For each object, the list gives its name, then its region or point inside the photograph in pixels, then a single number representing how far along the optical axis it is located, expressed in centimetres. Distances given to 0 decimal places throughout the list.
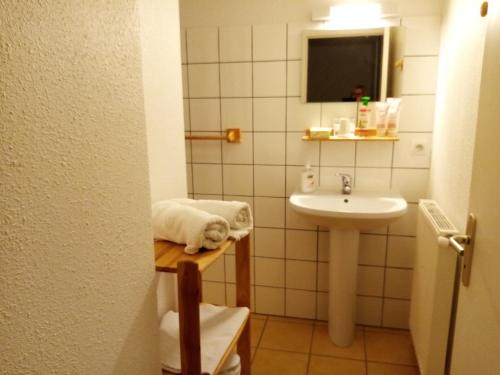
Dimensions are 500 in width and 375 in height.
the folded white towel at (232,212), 115
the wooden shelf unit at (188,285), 93
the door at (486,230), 80
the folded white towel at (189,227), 101
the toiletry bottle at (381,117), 197
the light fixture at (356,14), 192
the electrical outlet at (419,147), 201
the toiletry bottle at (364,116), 198
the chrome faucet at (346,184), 205
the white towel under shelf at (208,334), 110
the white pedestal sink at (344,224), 176
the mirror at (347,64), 198
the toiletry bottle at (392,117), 194
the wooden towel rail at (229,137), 219
